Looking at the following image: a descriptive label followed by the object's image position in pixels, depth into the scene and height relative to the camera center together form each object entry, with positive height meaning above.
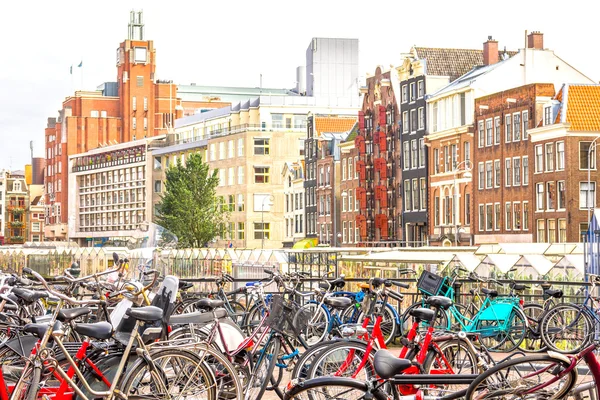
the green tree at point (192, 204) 87.69 +3.47
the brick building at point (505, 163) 58.84 +4.52
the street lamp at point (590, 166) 53.94 +3.81
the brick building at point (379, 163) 76.50 +5.80
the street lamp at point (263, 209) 103.41 +3.65
